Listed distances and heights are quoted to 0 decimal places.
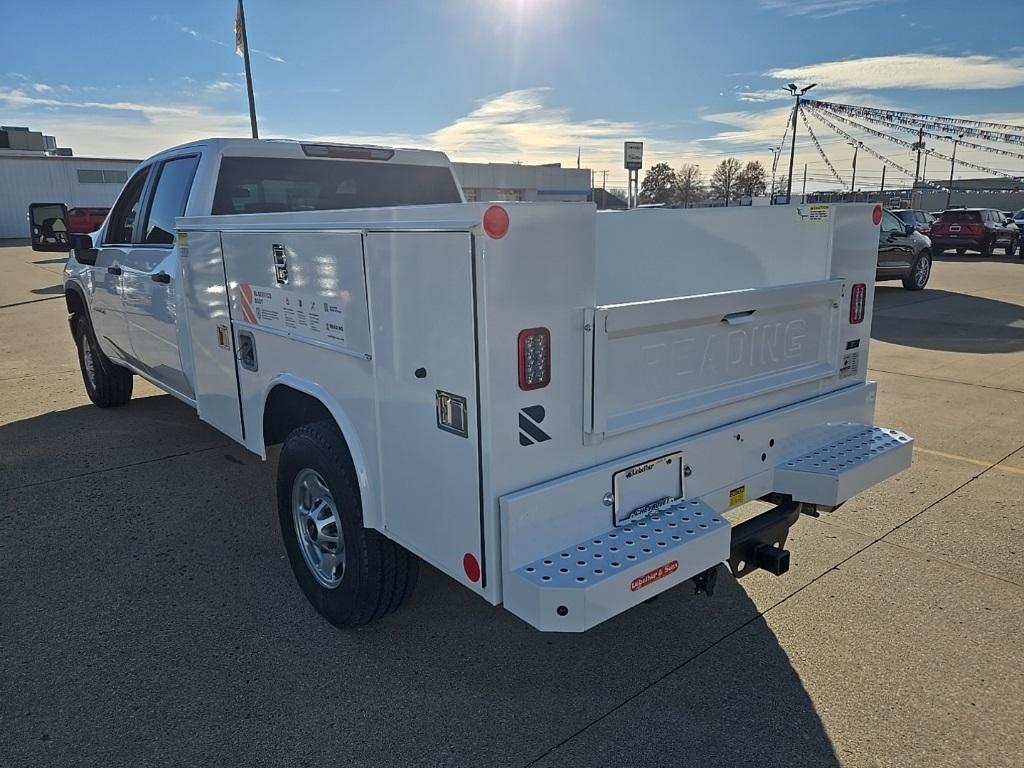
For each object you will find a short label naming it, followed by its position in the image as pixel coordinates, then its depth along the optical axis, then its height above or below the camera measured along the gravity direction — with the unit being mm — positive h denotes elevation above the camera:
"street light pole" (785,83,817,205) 35762 +4602
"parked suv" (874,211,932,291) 15516 -1209
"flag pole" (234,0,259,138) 16641 +3552
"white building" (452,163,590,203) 55156 +1841
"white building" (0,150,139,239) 45312 +1712
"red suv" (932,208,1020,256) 25672 -1266
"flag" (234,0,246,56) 16938 +3897
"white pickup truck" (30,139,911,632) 2250 -647
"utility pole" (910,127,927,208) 67688 +4414
